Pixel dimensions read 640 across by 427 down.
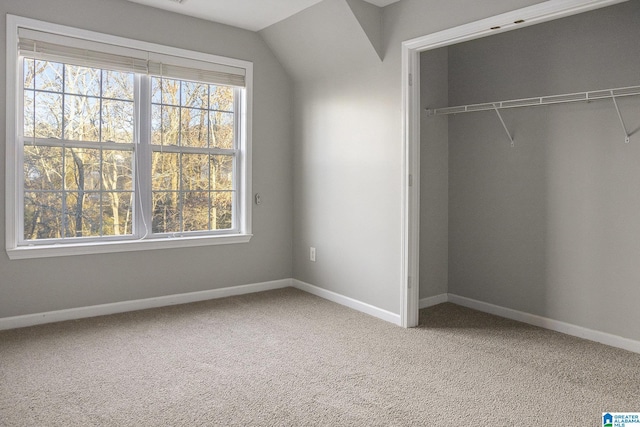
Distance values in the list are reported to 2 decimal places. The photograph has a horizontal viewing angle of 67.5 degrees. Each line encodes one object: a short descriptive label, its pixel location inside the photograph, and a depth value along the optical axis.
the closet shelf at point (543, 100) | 3.06
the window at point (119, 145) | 3.43
